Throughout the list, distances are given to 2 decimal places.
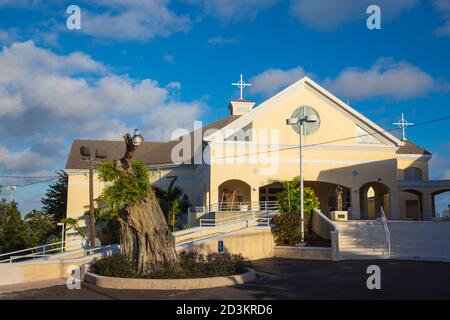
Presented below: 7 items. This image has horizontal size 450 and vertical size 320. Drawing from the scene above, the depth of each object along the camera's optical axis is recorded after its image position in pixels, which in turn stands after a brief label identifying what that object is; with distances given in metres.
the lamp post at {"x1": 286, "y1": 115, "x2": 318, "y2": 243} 22.09
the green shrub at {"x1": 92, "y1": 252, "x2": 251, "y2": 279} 13.77
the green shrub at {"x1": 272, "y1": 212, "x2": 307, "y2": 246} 22.78
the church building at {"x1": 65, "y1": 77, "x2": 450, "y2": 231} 33.62
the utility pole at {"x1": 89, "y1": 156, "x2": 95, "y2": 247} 22.92
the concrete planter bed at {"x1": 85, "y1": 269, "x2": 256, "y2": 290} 12.90
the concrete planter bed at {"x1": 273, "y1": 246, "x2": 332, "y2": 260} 20.38
